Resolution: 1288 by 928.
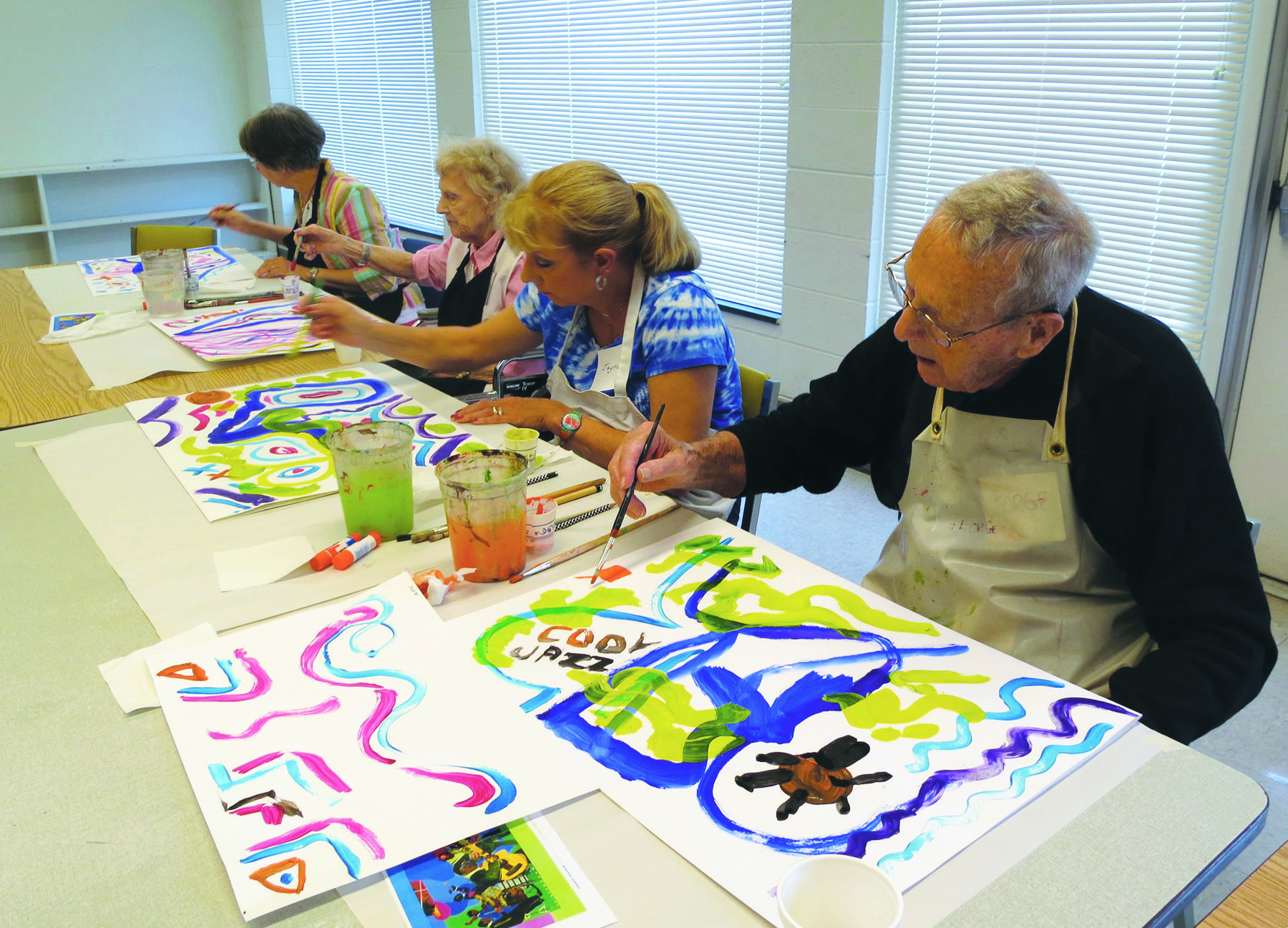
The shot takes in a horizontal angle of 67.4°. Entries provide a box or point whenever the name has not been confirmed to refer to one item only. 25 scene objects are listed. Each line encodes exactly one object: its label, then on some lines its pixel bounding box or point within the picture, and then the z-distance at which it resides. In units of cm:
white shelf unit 568
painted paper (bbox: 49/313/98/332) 256
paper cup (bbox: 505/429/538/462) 158
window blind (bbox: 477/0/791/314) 341
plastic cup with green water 131
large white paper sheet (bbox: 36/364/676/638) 120
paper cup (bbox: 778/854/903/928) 68
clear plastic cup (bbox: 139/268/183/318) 258
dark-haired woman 313
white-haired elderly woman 247
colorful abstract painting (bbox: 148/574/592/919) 81
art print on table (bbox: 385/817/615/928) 74
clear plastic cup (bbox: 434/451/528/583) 119
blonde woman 178
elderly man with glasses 112
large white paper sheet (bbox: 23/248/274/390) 216
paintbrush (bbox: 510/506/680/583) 125
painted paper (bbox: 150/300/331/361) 229
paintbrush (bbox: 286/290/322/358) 228
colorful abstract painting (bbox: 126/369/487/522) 154
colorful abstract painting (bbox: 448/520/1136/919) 82
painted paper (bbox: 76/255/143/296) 300
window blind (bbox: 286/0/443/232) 526
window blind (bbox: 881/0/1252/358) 234
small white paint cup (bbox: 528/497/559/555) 130
